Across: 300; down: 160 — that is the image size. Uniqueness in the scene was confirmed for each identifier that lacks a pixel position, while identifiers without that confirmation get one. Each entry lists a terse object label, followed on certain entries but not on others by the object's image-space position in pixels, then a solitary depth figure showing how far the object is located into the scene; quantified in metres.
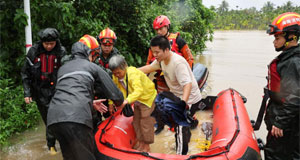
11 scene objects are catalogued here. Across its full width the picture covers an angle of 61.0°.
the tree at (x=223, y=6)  93.66
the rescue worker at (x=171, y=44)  3.98
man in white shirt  2.79
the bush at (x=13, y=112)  3.91
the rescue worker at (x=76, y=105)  2.02
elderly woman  2.70
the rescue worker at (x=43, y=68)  3.11
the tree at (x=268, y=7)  79.66
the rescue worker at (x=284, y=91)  2.21
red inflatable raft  2.45
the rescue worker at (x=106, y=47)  3.52
